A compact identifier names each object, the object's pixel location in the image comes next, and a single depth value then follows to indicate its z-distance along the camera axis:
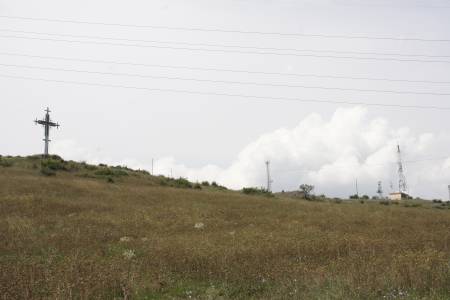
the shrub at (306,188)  63.63
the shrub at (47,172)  37.44
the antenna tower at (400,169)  80.26
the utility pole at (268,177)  95.37
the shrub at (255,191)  44.64
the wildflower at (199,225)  19.13
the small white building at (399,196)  80.41
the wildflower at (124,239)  15.18
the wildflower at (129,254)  12.05
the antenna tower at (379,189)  105.13
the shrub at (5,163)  39.78
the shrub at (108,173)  41.65
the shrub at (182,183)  41.97
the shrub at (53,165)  40.68
